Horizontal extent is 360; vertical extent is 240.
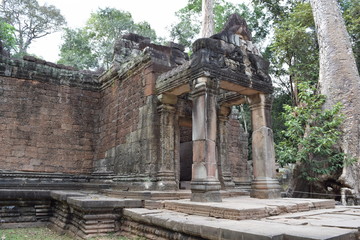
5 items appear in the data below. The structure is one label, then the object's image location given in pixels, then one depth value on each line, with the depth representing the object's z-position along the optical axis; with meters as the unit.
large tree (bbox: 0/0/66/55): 28.19
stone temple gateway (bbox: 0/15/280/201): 5.85
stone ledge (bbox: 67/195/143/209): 5.13
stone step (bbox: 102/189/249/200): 5.74
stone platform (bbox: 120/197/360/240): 3.09
